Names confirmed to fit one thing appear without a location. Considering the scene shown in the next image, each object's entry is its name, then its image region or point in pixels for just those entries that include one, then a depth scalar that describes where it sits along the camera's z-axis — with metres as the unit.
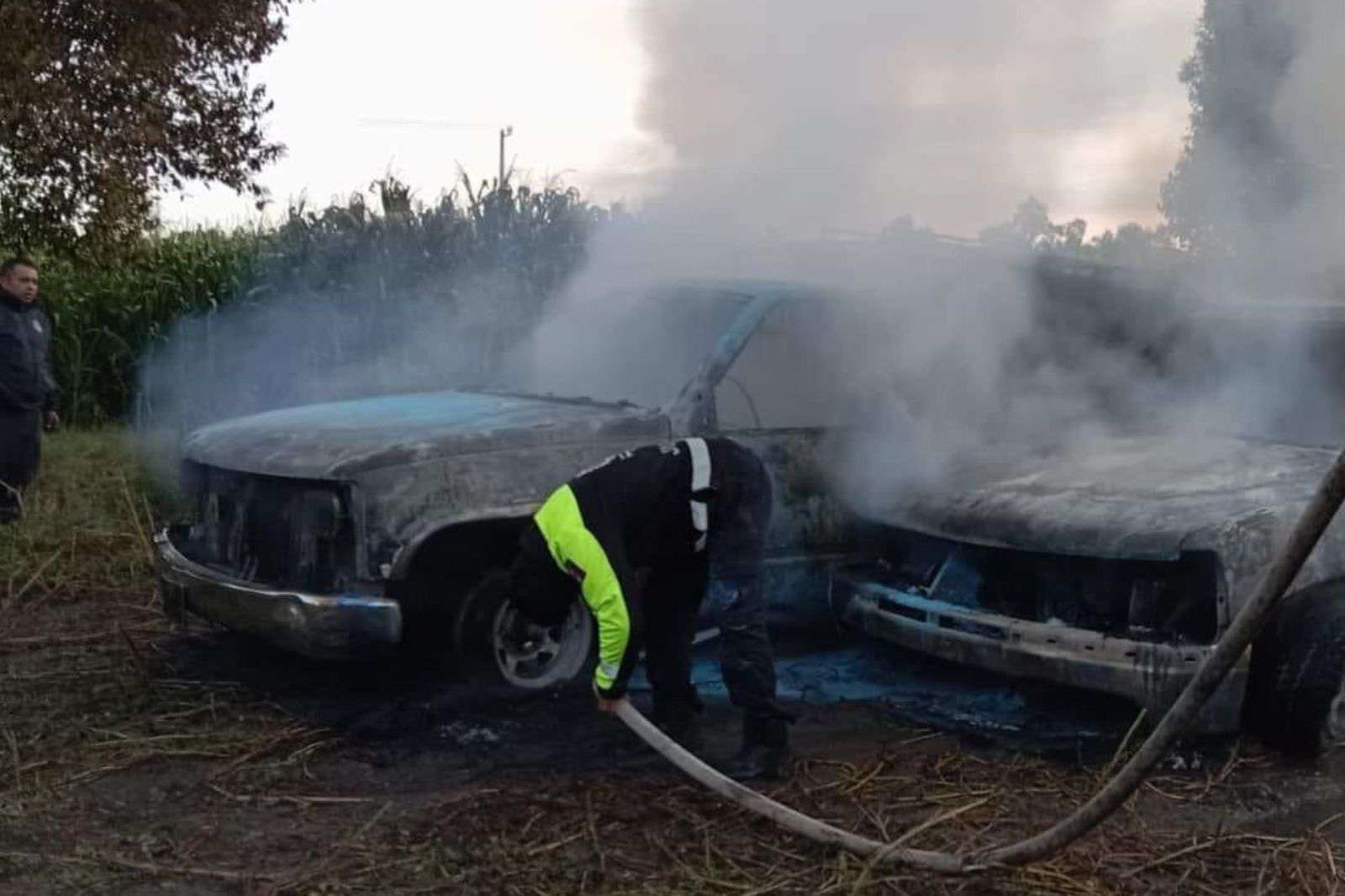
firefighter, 4.57
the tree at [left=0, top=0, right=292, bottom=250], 10.62
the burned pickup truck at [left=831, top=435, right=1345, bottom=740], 5.02
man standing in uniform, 8.84
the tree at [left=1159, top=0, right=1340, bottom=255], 7.46
